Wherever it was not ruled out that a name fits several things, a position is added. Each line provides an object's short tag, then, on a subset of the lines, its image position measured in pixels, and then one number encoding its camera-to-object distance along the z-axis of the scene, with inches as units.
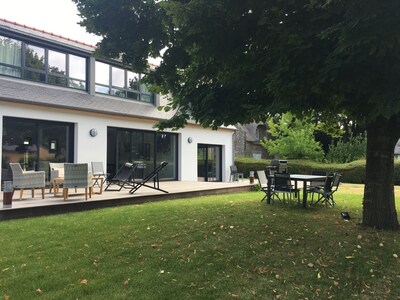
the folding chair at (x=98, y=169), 533.0
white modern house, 470.3
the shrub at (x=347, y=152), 1033.5
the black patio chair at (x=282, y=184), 353.3
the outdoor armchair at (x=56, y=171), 419.3
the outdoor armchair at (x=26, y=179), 355.3
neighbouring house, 1275.8
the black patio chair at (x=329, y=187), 344.8
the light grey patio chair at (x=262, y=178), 438.4
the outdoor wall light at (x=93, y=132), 543.6
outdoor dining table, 342.3
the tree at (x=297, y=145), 1066.7
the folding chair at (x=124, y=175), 449.1
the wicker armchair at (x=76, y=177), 358.0
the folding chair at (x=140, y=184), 431.4
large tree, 142.0
